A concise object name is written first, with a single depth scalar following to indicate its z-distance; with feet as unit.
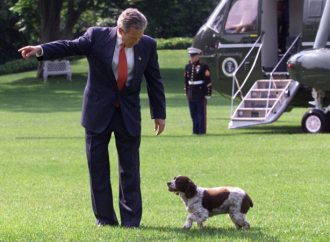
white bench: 167.02
